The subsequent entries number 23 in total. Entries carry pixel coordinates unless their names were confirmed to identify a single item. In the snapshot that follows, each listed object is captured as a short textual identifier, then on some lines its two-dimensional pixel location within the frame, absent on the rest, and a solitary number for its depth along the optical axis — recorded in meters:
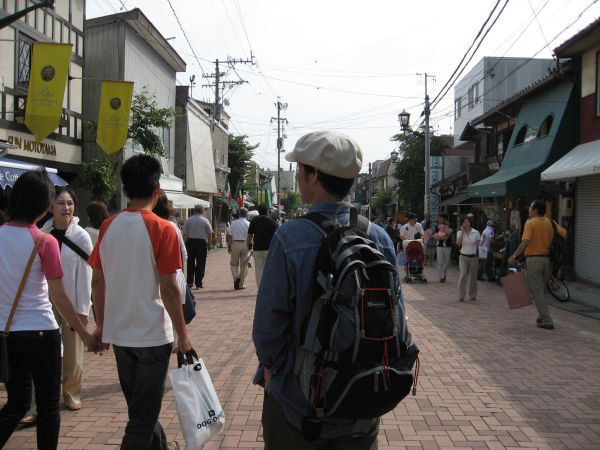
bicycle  10.78
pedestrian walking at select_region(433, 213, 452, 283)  13.98
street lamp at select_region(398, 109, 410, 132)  24.56
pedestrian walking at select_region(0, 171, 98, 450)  3.06
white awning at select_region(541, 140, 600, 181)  11.31
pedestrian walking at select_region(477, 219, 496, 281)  13.73
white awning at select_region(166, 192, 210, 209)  19.05
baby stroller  14.02
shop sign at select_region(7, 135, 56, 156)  12.42
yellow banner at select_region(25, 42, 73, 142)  11.45
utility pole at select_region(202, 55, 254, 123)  35.88
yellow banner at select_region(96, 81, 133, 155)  14.00
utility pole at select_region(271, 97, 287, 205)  55.50
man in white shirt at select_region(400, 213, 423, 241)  14.44
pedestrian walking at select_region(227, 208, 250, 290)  12.07
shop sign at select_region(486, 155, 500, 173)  19.66
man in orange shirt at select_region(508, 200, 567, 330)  8.08
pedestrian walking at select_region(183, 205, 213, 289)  11.71
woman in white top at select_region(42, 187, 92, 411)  4.25
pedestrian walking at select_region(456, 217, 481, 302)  10.82
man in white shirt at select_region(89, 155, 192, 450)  2.91
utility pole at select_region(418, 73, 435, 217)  24.03
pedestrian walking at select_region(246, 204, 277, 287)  10.41
